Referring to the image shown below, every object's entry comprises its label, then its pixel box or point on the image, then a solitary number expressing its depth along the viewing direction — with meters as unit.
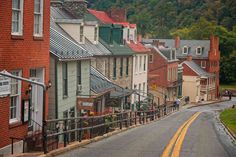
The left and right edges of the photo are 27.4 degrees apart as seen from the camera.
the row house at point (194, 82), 83.31
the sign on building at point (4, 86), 15.24
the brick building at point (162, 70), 70.31
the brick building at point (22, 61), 15.63
